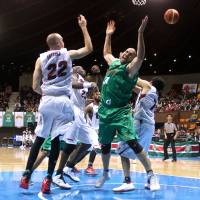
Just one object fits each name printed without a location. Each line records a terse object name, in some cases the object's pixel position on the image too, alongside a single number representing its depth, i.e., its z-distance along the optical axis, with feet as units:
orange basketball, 34.35
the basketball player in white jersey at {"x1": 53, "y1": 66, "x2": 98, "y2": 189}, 23.91
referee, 53.21
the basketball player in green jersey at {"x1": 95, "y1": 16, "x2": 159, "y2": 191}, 21.30
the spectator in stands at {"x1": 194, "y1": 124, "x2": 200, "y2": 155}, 63.72
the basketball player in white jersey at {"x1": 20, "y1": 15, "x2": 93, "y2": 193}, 19.72
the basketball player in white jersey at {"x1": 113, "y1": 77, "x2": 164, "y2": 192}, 24.36
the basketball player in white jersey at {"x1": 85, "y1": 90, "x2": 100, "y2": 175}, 30.30
